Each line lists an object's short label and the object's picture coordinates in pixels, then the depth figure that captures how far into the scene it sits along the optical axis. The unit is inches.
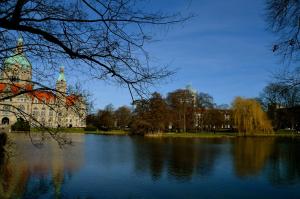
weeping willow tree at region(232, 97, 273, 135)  2033.7
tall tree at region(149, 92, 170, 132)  2032.9
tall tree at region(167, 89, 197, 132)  2315.5
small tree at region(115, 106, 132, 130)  2905.8
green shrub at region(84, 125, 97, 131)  2839.6
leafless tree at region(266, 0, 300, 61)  180.5
